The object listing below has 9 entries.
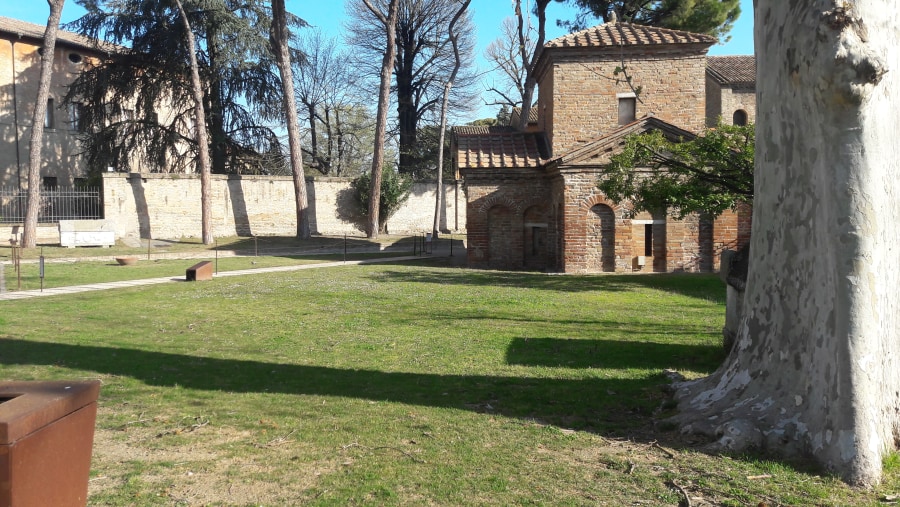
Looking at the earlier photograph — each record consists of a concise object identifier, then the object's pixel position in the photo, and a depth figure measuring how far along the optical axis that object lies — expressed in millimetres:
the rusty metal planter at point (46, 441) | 2697
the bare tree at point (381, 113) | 30672
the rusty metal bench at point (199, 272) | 17328
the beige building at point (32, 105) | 33938
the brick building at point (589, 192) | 20469
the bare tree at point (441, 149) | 37406
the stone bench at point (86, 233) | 25906
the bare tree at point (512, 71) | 38094
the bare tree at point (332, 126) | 48406
